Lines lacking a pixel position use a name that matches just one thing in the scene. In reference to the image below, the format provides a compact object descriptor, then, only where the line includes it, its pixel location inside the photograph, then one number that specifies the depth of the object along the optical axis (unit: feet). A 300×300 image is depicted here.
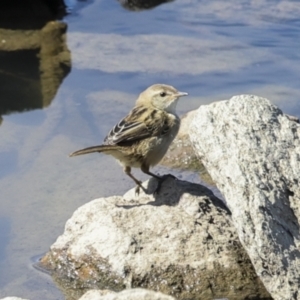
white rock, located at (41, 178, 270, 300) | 41.65
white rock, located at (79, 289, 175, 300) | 28.76
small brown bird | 46.88
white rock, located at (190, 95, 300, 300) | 37.29
